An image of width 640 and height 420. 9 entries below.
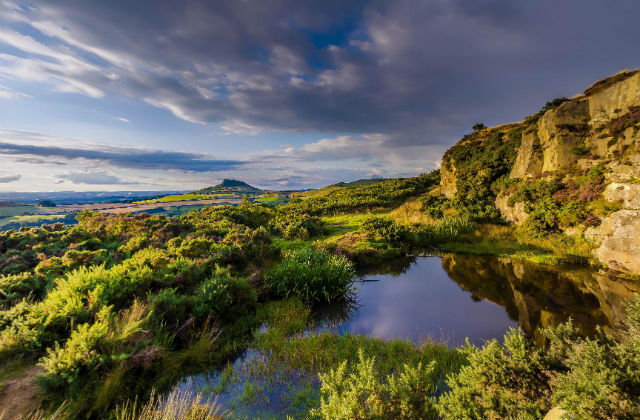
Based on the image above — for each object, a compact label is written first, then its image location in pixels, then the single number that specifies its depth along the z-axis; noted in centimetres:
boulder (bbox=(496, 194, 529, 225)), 1688
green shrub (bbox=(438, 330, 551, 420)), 317
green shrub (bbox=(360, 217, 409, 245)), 1559
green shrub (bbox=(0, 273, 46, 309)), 638
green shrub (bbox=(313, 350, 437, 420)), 310
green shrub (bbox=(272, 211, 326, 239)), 1791
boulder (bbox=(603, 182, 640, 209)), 1112
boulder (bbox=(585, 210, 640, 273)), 1005
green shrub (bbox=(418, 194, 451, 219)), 2234
